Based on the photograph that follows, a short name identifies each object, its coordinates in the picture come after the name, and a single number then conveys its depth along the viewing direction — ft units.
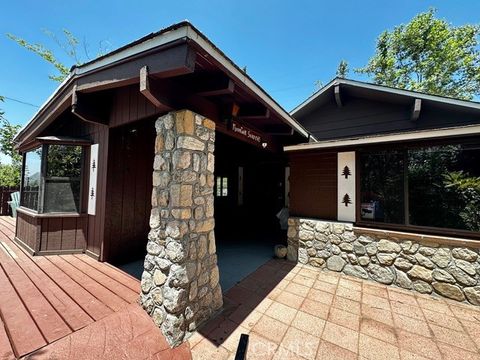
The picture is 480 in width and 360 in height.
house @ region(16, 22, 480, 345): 7.07
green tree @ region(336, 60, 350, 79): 56.70
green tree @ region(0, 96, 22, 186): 36.11
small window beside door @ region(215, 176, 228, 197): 22.21
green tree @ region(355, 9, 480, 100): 41.24
